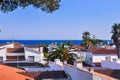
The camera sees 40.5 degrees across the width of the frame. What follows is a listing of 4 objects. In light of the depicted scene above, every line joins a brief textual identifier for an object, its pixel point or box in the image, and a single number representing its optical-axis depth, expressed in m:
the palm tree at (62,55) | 27.97
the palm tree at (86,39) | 49.13
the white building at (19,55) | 32.58
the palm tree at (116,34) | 35.55
